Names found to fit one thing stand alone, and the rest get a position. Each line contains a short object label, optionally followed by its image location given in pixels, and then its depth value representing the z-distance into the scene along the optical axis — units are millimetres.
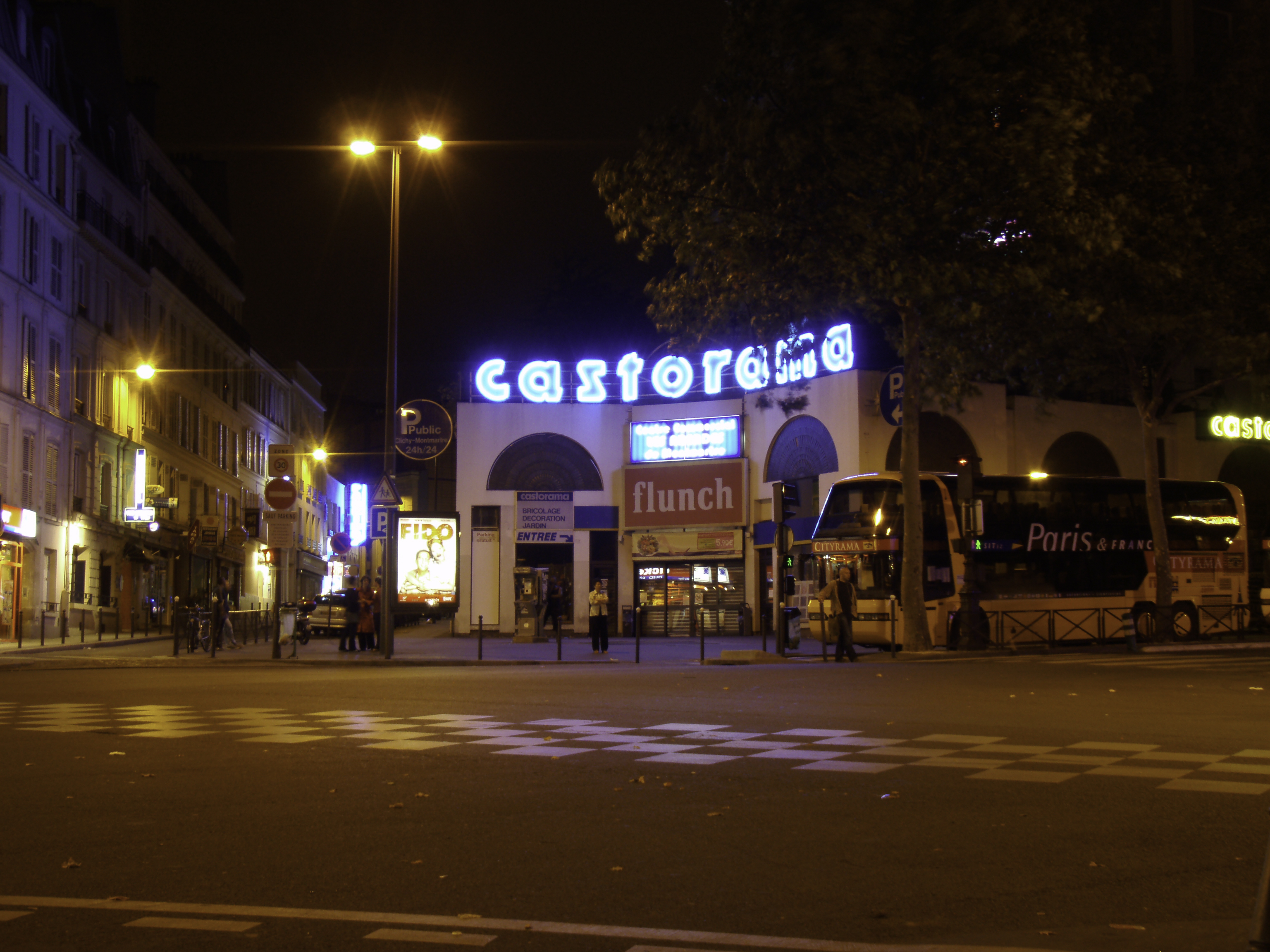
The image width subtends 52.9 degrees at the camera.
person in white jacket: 29062
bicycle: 29156
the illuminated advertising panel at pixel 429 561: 33156
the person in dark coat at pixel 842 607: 24125
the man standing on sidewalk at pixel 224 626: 29912
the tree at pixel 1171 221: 25141
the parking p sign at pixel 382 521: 25922
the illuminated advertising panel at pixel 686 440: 41719
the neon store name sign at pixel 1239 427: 43438
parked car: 38750
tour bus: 29625
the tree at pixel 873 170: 22250
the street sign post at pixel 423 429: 28438
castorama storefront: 40656
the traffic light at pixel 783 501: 25750
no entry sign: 25688
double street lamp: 25344
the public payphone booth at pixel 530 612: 35938
